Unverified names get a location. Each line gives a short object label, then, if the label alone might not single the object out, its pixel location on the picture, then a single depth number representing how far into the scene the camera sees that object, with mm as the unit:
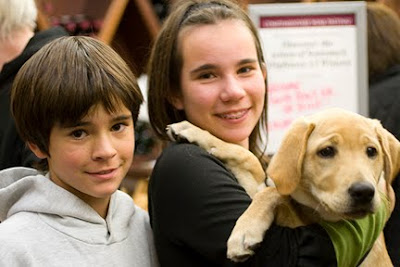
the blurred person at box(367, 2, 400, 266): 4258
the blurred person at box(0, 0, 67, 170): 3346
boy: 2321
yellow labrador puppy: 2186
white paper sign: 4252
